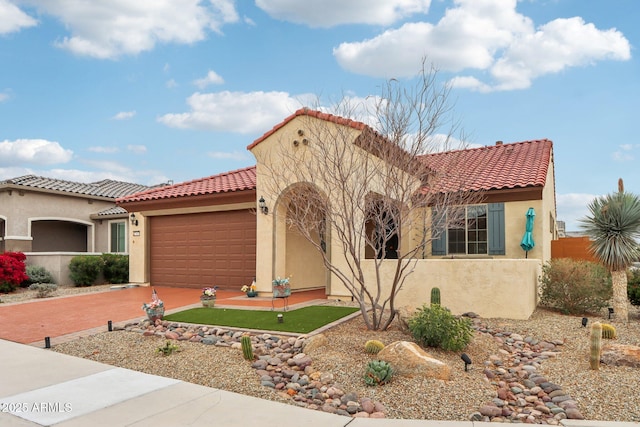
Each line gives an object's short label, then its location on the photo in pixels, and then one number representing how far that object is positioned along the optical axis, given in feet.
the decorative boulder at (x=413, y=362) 21.16
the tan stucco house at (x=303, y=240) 36.58
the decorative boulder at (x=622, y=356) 23.53
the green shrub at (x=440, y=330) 25.34
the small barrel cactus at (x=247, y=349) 24.34
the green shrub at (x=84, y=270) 65.46
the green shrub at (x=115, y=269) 68.54
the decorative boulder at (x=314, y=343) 25.11
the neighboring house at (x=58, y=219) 71.67
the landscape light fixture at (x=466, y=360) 22.39
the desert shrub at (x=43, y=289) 52.64
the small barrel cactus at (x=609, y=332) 29.63
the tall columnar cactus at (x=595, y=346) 22.67
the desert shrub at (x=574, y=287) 37.32
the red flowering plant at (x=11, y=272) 57.26
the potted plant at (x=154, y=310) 33.53
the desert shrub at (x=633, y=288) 42.74
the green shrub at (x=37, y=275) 62.55
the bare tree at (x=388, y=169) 28.12
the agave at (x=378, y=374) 20.49
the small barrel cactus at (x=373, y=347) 24.76
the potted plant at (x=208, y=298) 40.24
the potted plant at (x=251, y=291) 47.14
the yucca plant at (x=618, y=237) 36.19
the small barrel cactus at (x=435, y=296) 34.37
